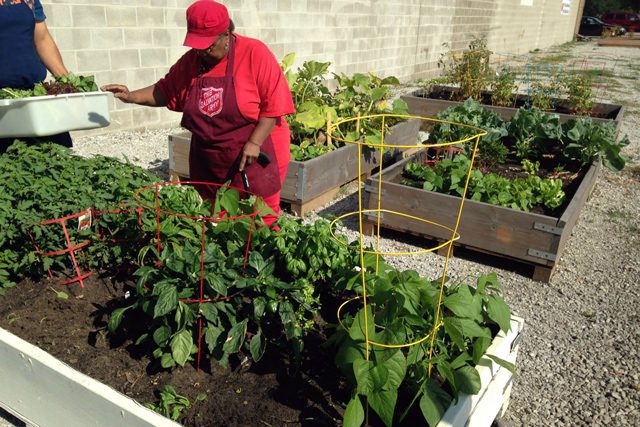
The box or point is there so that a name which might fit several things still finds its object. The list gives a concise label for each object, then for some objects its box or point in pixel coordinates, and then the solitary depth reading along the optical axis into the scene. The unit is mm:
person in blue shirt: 3004
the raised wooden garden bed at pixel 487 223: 3826
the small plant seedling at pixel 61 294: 2615
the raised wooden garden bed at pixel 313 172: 4594
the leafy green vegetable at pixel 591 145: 5191
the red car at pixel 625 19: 40500
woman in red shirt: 2693
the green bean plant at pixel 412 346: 1822
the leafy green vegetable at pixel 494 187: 4184
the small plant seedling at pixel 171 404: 2004
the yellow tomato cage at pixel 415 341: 1866
